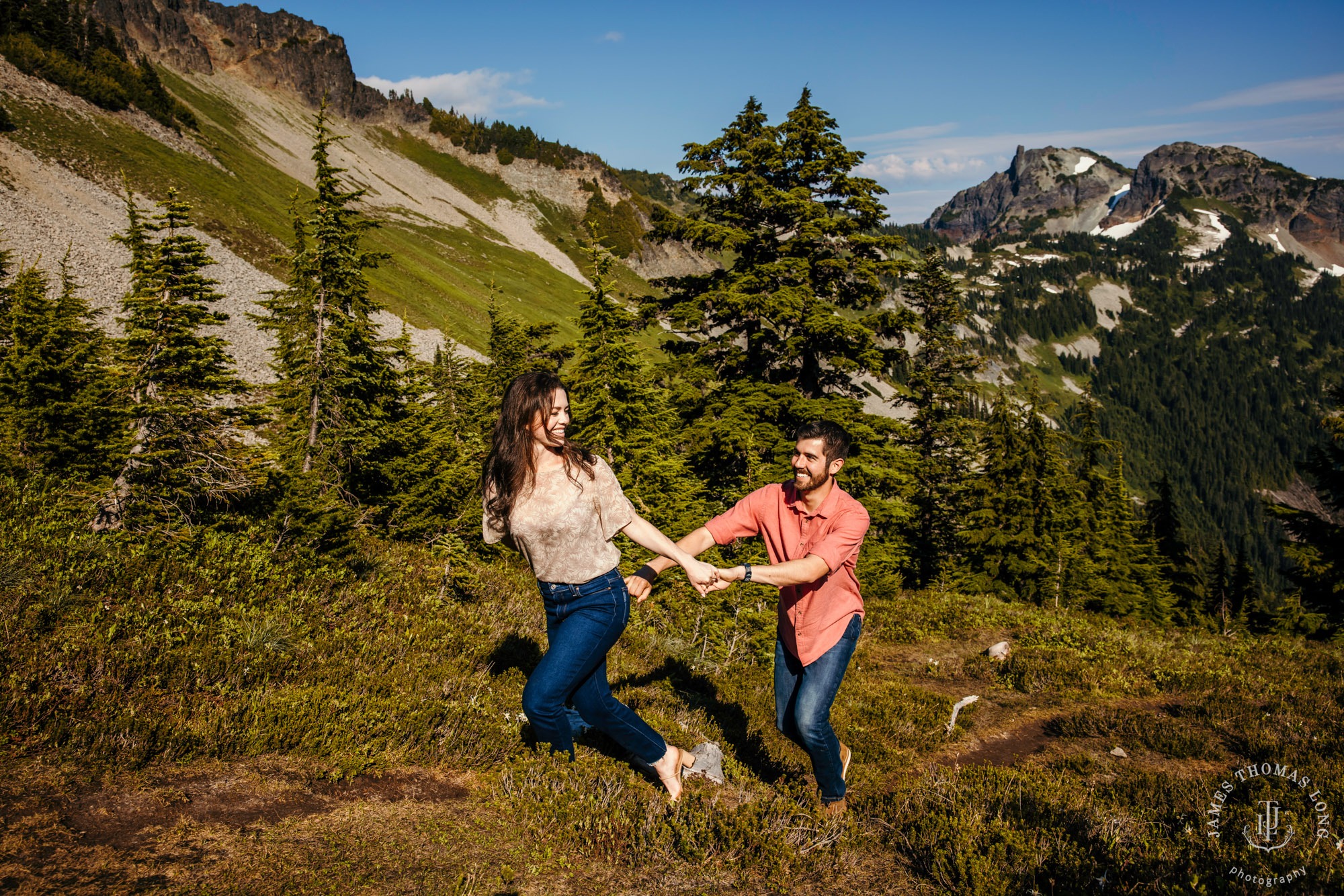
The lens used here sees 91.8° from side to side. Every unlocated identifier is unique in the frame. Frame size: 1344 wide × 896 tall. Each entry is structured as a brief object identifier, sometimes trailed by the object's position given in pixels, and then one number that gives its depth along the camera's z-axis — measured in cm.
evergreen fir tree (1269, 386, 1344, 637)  2202
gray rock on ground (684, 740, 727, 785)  491
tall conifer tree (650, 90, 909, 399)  1694
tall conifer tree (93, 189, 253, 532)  844
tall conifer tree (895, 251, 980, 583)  2611
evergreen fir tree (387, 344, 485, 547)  1138
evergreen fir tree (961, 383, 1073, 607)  2505
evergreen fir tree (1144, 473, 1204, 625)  4541
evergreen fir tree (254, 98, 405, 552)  1252
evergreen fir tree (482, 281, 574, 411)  2330
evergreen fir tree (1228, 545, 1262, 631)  4523
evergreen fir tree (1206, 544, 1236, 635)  4519
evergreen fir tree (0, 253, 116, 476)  1060
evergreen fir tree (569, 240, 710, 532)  1284
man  423
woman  398
